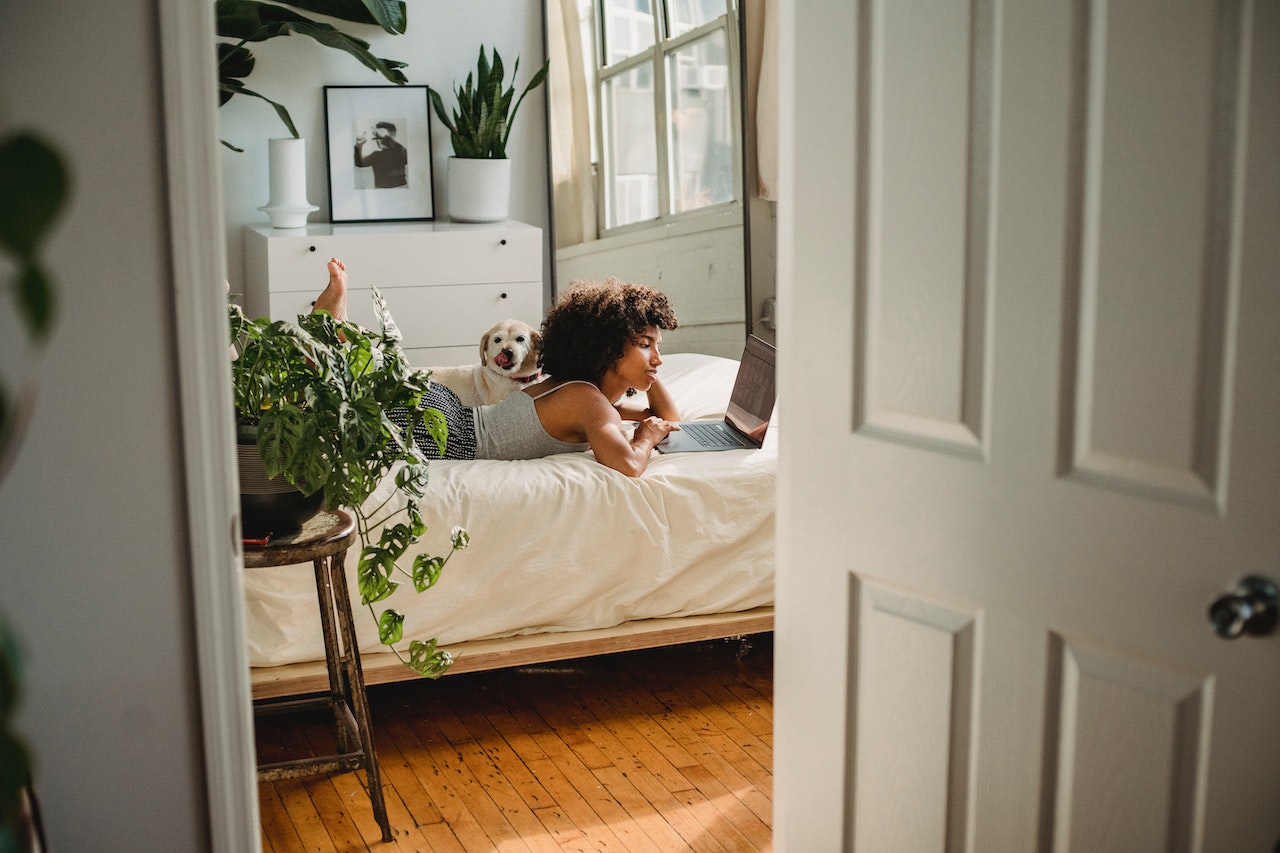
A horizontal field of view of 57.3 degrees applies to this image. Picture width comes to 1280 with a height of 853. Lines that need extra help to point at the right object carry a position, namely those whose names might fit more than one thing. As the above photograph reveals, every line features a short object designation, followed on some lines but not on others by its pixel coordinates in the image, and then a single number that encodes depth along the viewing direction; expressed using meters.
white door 1.19
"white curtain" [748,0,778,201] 4.12
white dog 3.36
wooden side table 2.14
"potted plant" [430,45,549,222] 4.50
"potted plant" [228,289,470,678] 2.00
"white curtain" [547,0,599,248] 4.75
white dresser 4.17
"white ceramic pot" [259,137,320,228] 4.31
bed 2.60
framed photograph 4.60
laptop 3.03
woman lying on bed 2.96
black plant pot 2.07
